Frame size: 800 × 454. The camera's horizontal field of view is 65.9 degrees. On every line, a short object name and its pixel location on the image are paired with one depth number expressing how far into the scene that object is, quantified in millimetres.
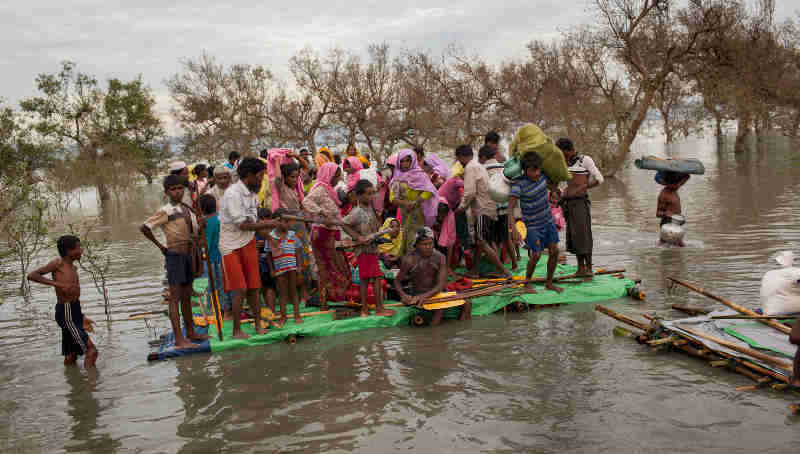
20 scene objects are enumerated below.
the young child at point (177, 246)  5836
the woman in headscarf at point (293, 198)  6762
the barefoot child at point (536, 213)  7113
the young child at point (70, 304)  5711
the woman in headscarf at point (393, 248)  7277
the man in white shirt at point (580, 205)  7645
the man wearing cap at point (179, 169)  7951
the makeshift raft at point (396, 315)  6059
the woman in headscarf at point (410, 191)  7254
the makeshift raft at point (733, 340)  4348
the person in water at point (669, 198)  9719
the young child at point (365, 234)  6617
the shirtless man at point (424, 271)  6680
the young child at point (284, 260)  6462
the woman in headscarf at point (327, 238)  6828
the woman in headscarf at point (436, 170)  8562
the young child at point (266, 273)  7044
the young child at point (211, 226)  6090
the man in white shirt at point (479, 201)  7629
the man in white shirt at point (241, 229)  5730
